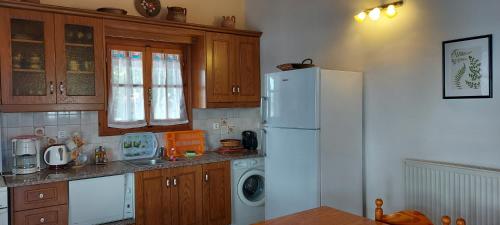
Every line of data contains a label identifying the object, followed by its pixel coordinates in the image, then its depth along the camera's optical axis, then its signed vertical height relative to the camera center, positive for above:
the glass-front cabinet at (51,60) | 2.68 +0.41
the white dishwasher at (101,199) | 2.70 -0.71
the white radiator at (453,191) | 2.20 -0.57
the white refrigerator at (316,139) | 2.78 -0.25
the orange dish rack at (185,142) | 3.70 -0.34
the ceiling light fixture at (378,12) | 2.74 +0.77
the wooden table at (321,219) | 1.70 -0.55
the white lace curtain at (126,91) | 3.43 +0.19
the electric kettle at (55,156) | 2.90 -0.38
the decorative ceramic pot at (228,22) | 3.92 +0.97
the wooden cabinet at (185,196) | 3.03 -0.79
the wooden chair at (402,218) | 1.63 -0.52
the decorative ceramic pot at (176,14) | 3.55 +0.96
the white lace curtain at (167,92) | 3.69 +0.19
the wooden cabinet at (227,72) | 3.68 +0.40
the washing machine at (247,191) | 3.61 -0.87
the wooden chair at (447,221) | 1.42 -0.46
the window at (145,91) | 3.43 +0.19
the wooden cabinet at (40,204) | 2.48 -0.67
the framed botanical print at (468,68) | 2.27 +0.26
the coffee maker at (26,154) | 2.74 -0.34
